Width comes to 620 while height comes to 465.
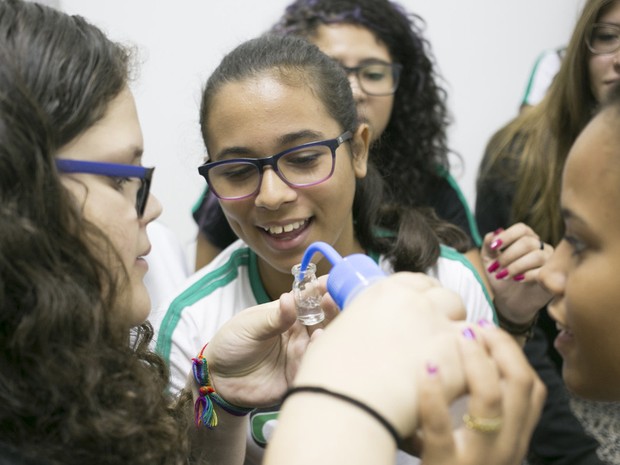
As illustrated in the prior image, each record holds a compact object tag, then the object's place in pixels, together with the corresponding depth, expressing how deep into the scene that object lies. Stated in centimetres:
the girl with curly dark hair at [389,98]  164
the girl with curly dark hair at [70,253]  65
